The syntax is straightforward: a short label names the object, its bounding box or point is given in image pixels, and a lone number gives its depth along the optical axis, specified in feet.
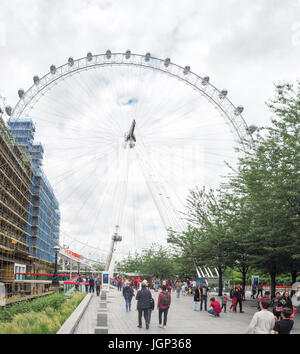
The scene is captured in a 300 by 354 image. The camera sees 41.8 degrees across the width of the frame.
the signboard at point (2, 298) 67.40
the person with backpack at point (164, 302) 50.21
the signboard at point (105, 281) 142.10
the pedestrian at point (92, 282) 130.72
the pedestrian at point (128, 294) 74.59
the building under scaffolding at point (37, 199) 215.10
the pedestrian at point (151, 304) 50.74
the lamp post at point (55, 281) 124.57
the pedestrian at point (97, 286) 118.50
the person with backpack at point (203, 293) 81.82
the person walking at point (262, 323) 26.14
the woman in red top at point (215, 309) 68.28
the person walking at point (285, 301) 49.12
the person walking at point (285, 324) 27.76
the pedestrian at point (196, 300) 79.82
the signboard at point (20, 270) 159.04
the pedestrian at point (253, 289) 136.46
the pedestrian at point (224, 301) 77.25
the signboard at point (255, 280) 150.49
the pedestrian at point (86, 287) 142.98
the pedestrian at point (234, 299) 77.33
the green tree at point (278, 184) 64.59
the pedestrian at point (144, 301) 50.14
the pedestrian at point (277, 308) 51.28
